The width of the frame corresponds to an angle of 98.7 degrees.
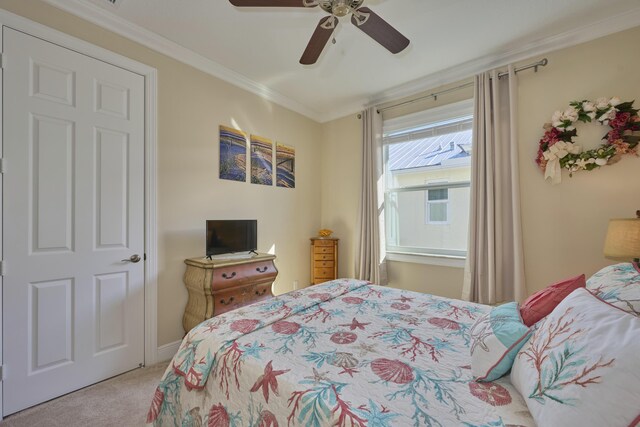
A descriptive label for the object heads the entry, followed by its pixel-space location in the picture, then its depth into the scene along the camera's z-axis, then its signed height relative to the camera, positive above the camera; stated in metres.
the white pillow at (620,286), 0.92 -0.28
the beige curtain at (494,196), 2.53 +0.18
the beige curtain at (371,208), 3.36 +0.09
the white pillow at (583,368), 0.60 -0.39
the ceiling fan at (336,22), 1.52 +1.15
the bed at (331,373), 0.82 -0.57
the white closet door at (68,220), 1.75 -0.03
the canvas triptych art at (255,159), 2.91 +0.66
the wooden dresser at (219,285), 2.37 -0.62
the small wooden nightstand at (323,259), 3.59 -0.57
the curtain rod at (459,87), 2.44 +1.35
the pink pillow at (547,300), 1.09 -0.34
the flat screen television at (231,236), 2.57 -0.20
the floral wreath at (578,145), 2.06 +0.62
